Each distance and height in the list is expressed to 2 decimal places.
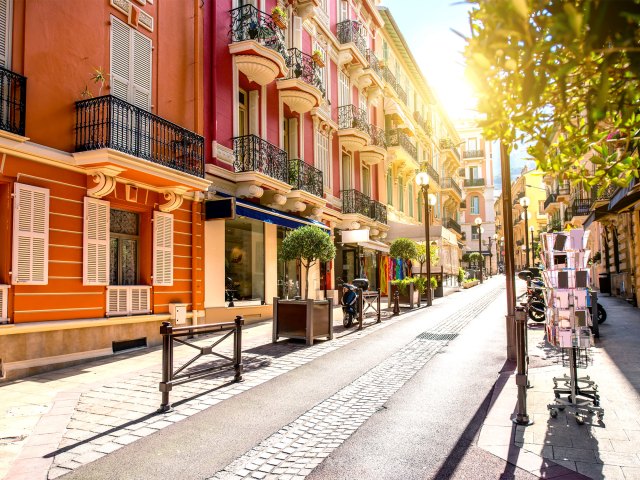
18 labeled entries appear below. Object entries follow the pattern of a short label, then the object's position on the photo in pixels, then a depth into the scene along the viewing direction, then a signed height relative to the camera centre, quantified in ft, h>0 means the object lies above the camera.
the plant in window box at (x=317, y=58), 57.26 +24.33
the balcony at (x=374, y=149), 76.33 +18.27
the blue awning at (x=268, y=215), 42.19 +5.04
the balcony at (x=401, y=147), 88.43 +21.87
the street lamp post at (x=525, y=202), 81.07 +10.66
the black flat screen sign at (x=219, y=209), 39.37 +4.98
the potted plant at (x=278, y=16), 48.06 +24.21
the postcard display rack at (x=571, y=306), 16.60 -1.28
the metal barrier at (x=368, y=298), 41.81 -2.50
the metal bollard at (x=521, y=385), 15.81 -3.66
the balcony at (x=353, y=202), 70.85 +9.71
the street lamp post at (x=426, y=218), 61.57 +6.49
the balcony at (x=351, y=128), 69.41 +19.49
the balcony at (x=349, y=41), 70.13 +31.90
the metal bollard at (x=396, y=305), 51.62 -3.59
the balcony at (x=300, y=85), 52.75 +19.39
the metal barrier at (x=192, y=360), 18.69 -3.39
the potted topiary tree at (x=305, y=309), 33.32 -2.51
